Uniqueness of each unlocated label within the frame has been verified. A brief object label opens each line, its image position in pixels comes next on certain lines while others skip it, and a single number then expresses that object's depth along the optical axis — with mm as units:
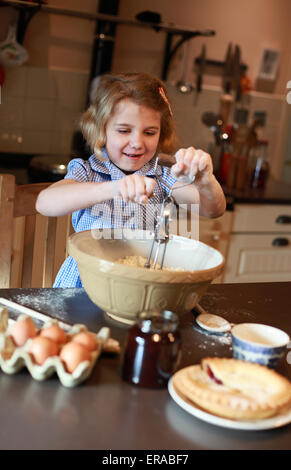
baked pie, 729
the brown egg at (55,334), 826
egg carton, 779
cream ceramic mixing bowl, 922
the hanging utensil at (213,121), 2901
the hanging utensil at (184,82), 2821
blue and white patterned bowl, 851
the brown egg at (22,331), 828
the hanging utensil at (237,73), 2916
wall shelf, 2287
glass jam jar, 795
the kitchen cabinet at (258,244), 2600
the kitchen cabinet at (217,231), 2516
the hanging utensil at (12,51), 2367
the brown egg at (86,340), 825
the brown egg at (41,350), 794
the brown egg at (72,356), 789
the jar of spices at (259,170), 2820
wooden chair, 1346
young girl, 1329
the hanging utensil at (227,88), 2936
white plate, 726
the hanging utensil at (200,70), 2859
